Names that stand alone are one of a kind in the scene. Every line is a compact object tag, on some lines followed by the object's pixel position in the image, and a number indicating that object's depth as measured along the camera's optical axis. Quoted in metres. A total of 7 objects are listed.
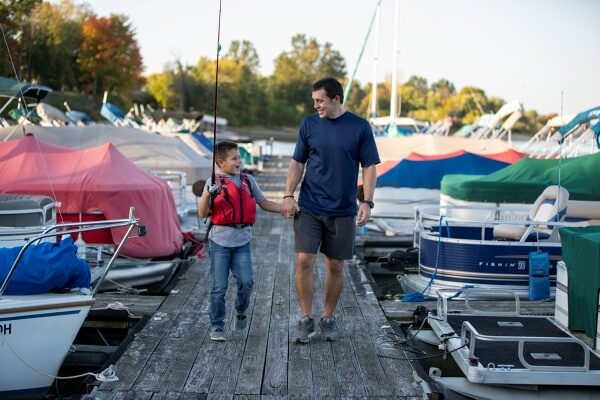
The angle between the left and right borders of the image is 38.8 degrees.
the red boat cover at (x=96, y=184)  12.20
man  7.16
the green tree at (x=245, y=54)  144.00
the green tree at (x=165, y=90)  99.62
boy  7.31
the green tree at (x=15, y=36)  18.21
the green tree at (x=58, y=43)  58.88
